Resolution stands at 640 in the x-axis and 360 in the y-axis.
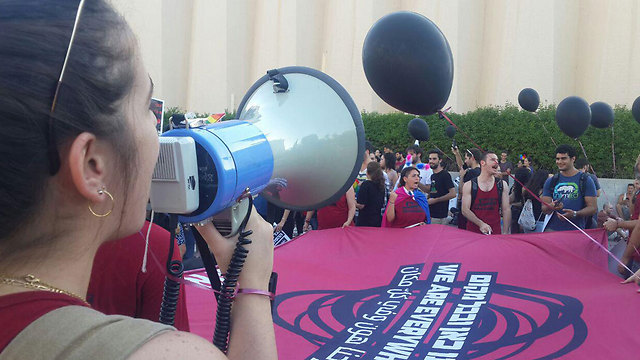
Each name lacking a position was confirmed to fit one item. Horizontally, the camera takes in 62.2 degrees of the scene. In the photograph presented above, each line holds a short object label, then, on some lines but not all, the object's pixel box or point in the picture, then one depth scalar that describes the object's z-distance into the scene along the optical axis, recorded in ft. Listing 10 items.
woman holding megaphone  1.88
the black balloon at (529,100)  25.39
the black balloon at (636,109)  19.66
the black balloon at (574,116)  19.67
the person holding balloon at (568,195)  16.97
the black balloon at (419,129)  26.58
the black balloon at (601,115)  23.97
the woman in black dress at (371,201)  20.01
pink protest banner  7.91
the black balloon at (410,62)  7.63
